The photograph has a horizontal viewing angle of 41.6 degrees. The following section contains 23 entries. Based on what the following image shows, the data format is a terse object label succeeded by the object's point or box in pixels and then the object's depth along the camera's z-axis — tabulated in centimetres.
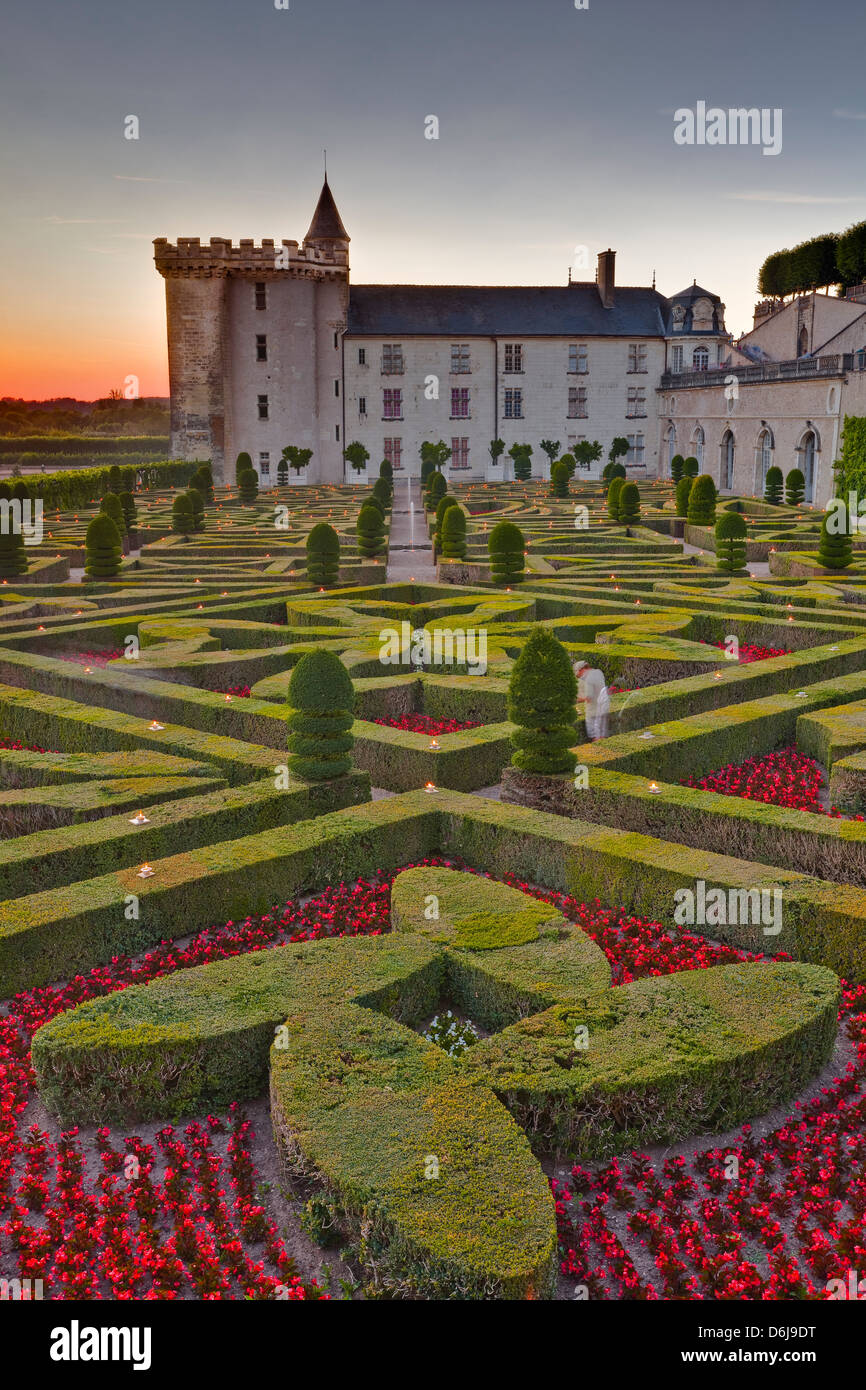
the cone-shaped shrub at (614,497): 3184
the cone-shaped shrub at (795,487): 3669
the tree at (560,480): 4103
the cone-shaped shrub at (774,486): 3812
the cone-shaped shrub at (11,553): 2175
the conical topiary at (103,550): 2219
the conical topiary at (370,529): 2381
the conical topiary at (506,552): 2078
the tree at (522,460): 5138
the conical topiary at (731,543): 2188
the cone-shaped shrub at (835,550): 2169
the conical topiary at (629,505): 3127
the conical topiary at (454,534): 2334
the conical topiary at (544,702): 1019
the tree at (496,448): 5422
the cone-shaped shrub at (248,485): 4088
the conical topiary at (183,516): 2992
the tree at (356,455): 4906
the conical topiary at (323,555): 2081
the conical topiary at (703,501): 2964
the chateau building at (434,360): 5053
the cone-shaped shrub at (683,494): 3275
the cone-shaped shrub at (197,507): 3073
